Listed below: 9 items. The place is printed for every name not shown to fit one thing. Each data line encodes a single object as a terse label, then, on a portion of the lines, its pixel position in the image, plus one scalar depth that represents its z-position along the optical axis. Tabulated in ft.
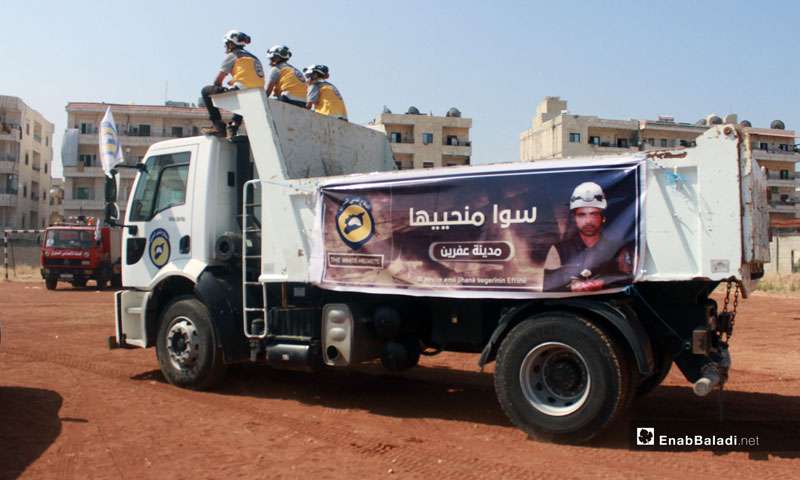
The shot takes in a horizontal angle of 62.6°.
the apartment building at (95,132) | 192.65
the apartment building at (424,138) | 213.05
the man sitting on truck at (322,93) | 31.27
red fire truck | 84.07
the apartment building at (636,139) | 207.10
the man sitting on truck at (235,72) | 26.58
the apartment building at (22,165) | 189.47
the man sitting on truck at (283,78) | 30.12
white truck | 17.31
